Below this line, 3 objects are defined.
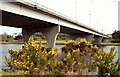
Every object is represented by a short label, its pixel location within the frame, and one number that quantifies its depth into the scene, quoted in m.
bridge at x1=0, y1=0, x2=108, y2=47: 23.20
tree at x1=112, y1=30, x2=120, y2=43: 102.06
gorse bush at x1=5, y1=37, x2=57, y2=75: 10.59
